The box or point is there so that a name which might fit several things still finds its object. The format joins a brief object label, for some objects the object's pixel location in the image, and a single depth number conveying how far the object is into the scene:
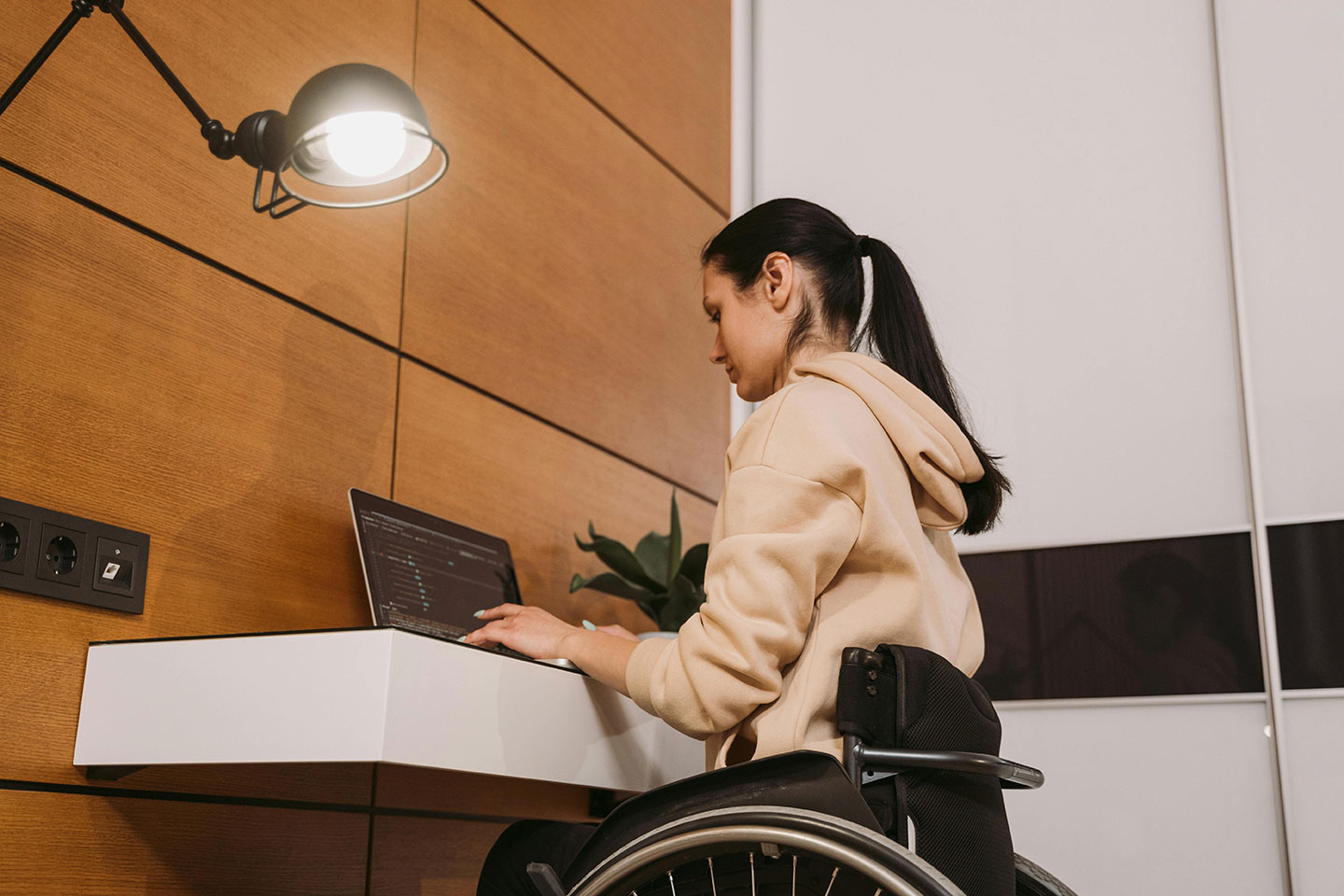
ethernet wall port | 1.41
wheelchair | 1.01
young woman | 1.20
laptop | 1.72
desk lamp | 1.35
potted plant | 2.14
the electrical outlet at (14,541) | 1.31
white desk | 1.15
